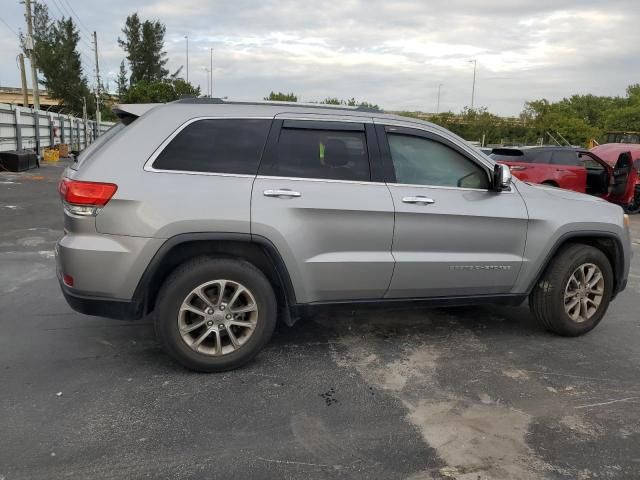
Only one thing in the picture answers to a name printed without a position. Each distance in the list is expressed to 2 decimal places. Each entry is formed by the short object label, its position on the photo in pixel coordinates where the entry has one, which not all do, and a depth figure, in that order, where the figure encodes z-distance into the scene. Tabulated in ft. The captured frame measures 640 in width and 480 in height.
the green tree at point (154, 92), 214.28
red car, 39.58
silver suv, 11.19
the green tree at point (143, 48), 285.02
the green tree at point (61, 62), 210.18
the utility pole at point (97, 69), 169.07
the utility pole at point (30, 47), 123.44
